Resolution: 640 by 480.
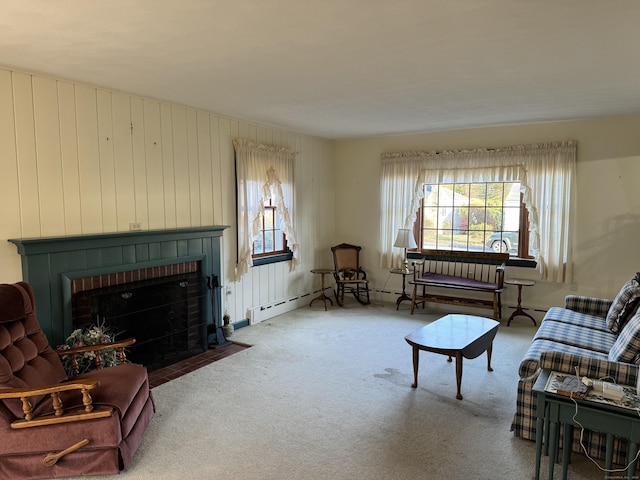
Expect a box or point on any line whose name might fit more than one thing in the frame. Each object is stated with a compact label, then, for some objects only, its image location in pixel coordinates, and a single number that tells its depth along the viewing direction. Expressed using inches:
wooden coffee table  135.2
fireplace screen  146.6
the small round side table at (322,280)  251.4
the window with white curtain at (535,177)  211.9
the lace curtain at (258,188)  205.8
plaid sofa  103.2
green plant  131.0
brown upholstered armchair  94.6
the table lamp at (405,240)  243.3
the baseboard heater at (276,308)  220.5
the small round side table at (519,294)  215.1
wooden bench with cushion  220.7
